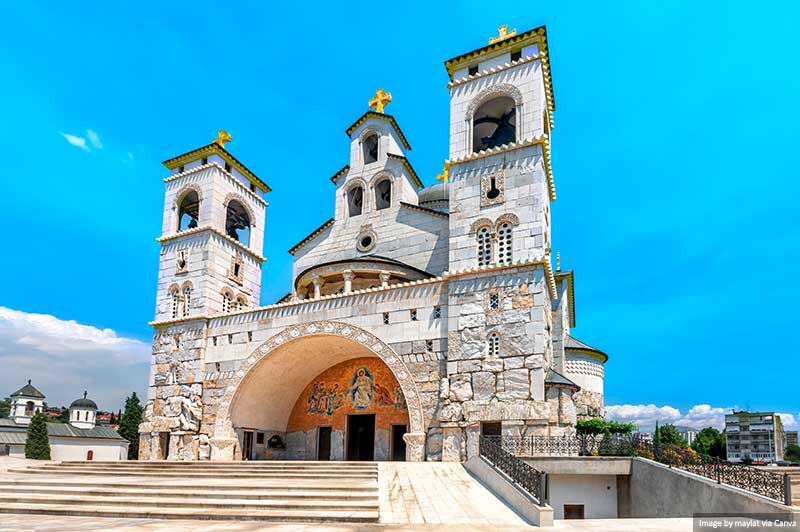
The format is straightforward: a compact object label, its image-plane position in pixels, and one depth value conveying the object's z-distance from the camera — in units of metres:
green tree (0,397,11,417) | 94.16
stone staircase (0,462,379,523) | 11.40
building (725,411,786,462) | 83.75
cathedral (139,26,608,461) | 19.14
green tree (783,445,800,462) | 65.11
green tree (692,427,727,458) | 63.58
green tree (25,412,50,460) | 34.56
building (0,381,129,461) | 40.31
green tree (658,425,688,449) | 52.48
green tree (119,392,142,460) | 48.97
